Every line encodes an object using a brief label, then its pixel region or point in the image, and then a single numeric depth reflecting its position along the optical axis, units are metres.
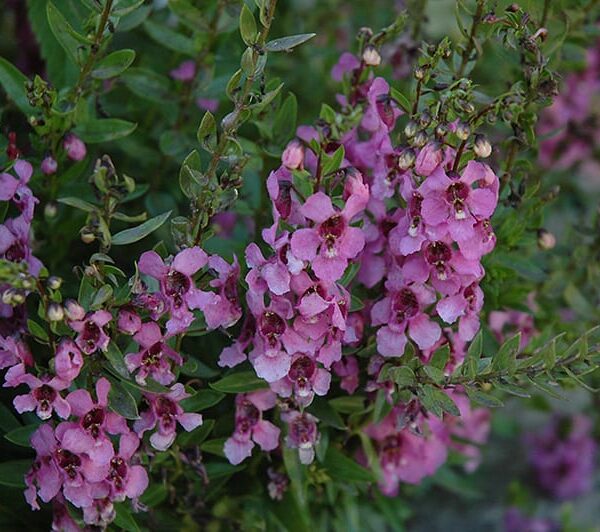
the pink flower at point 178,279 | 0.58
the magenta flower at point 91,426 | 0.58
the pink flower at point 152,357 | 0.58
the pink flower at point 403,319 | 0.60
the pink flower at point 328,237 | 0.58
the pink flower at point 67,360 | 0.57
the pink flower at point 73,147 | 0.63
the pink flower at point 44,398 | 0.57
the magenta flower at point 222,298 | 0.58
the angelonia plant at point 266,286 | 0.58
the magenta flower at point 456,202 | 0.58
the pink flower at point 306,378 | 0.59
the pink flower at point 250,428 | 0.62
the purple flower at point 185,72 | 0.69
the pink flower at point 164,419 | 0.60
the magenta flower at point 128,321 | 0.58
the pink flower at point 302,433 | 0.61
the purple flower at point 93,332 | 0.57
